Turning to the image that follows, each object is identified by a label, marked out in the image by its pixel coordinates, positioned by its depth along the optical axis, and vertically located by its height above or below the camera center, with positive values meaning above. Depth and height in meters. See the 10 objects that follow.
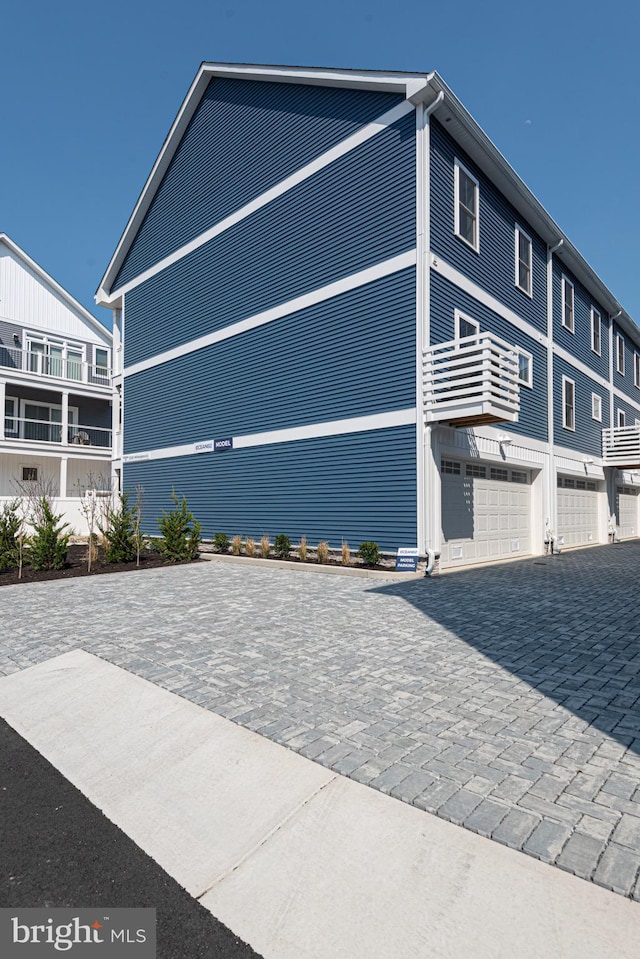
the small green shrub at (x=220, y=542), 16.20 -1.46
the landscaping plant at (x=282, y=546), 14.41 -1.38
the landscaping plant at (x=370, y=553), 12.32 -1.34
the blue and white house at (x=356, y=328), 12.27 +4.81
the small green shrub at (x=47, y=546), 13.29 -1.29
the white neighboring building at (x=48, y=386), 24.73 +5.13
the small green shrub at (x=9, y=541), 13.49 -1.22
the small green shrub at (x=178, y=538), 15.04 -1.23
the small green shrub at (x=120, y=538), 14.39 -1.18
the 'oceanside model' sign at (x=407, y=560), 11.69 -1.44
